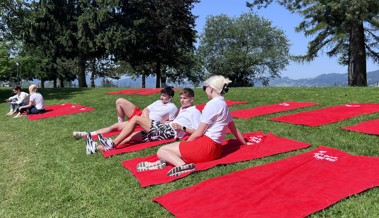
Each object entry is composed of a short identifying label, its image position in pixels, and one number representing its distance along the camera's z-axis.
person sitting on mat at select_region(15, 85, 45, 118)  13.63
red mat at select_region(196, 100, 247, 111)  12.75
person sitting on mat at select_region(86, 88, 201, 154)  6.53
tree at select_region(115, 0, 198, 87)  32.78
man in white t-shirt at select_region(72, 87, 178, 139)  7.49
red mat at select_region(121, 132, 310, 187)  5.17
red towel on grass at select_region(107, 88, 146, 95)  19.78
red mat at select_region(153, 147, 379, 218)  3.88
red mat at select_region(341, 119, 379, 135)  7.24
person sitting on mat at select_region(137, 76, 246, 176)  5.42
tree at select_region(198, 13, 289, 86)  63.93
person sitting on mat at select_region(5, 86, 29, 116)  14.11
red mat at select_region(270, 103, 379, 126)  8.56
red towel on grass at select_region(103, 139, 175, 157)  6.74
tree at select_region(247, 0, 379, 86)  19.75
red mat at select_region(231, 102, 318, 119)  10.29
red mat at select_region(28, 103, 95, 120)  13.09
